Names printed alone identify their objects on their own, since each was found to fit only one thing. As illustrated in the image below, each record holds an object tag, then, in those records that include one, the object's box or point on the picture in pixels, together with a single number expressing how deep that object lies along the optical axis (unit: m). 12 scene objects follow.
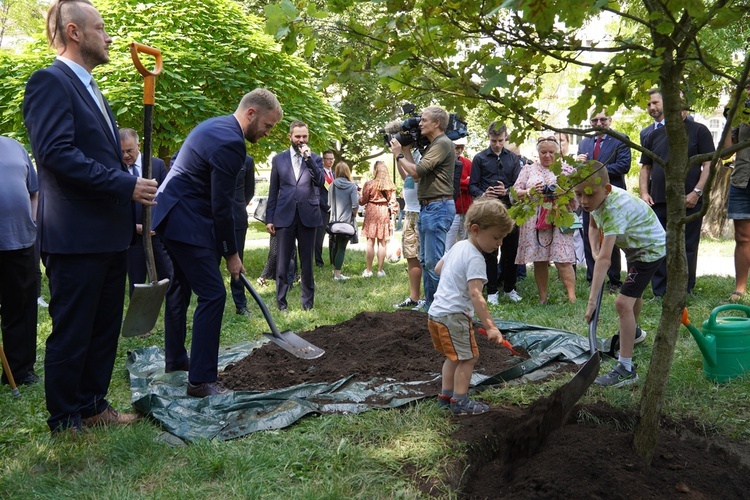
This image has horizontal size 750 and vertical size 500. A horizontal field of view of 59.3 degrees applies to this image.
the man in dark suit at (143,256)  6.51
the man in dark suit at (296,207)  7.58
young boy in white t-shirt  3.83
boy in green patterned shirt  4.44
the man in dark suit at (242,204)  7.64
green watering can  4.43
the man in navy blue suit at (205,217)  4.32
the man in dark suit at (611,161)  7.88
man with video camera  6.61
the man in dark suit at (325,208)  11.30
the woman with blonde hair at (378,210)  11.09
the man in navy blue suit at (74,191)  3.39
